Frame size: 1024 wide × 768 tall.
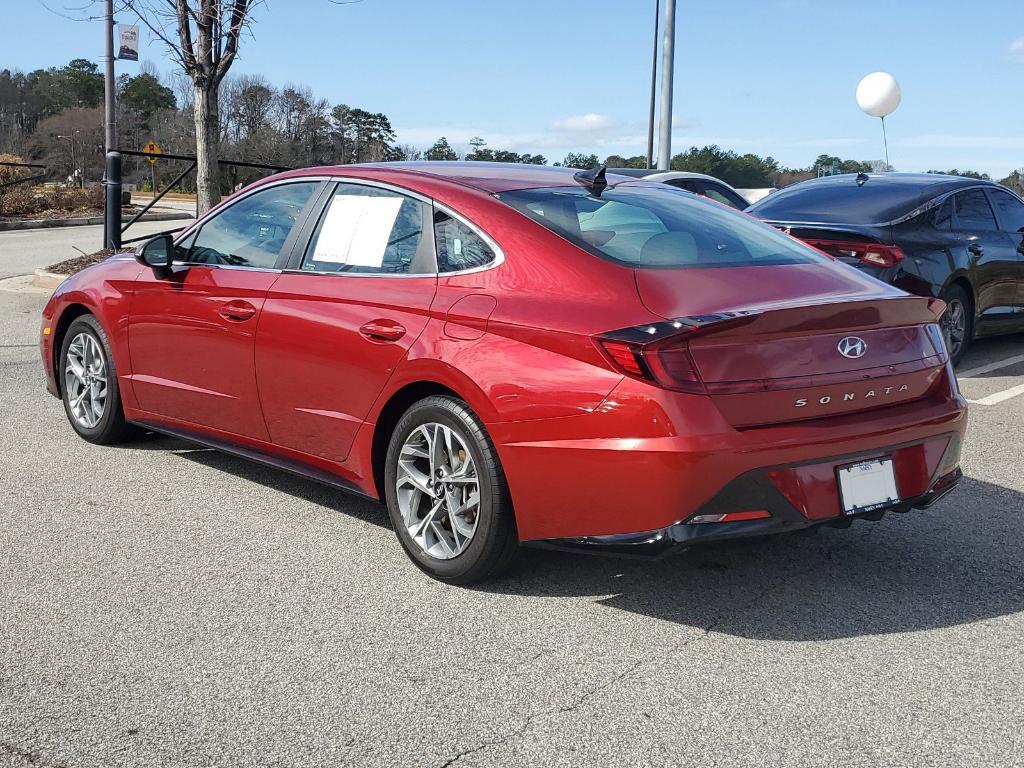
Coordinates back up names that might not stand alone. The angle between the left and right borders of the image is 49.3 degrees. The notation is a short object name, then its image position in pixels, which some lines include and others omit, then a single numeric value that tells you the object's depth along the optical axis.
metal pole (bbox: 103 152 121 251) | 14.94
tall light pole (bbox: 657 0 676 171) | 18.81
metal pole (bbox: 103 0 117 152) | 20.47
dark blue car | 8.30
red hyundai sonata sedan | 3.54
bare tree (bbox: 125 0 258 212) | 14.55
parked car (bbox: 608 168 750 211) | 12.87
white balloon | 18.06
